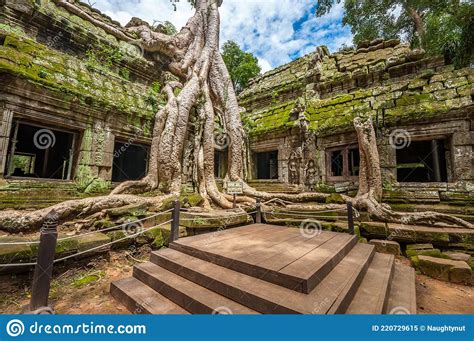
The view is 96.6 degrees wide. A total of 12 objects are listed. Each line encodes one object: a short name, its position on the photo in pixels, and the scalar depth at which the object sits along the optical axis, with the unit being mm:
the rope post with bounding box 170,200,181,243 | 3955
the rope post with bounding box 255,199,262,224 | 5867
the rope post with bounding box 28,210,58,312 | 2246
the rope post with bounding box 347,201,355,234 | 4520
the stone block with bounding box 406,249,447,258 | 4055
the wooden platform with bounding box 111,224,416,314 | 2166
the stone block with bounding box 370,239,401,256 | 4352
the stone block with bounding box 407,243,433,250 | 4243
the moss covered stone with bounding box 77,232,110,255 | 3361
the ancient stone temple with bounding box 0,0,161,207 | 4289
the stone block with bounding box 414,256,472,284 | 3387
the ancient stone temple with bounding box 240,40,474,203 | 5582
